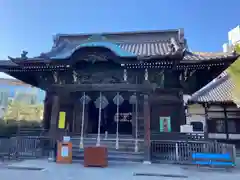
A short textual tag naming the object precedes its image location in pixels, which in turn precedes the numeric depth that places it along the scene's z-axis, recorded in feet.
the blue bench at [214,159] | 23.25
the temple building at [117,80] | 26.81
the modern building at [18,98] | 59.69
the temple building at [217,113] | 43.68
